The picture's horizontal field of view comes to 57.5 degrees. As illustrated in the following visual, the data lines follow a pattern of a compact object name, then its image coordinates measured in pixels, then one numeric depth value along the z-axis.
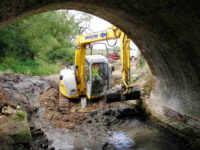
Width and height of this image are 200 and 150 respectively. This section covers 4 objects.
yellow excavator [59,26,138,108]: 6.20
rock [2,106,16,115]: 4.46
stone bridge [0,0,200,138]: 3.00
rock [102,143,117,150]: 5.04
